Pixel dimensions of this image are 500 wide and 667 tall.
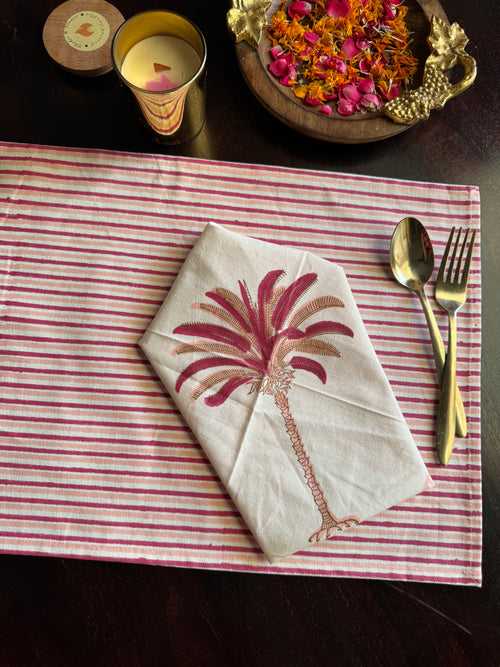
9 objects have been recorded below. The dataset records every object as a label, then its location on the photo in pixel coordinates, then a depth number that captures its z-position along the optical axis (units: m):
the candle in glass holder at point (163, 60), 0.50
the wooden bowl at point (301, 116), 0.56
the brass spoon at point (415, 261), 0.54
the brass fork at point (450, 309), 0.52
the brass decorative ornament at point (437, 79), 0.56
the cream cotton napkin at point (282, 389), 0.49
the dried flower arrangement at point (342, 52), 0.56
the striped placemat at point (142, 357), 0.50
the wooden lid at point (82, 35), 0.57
